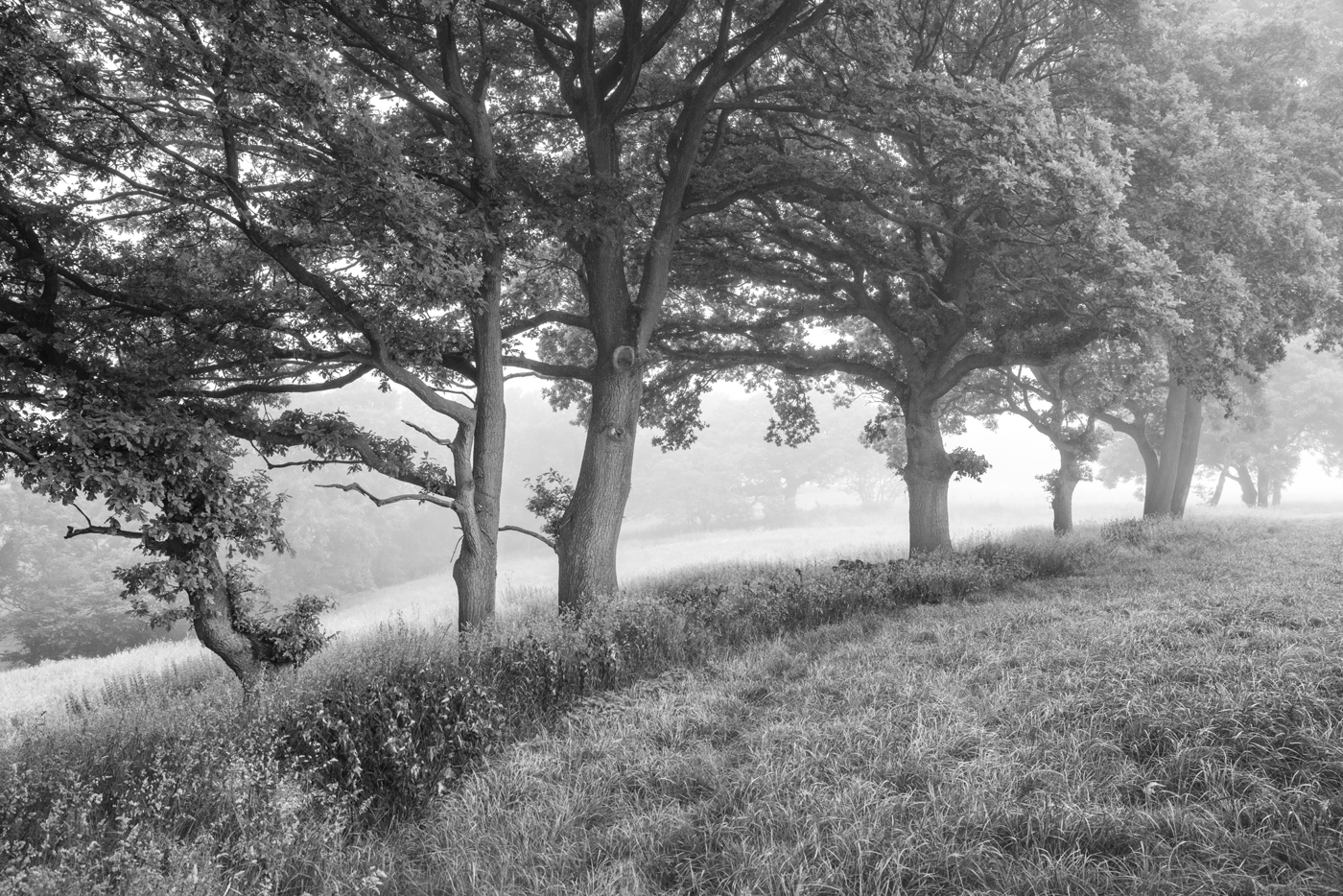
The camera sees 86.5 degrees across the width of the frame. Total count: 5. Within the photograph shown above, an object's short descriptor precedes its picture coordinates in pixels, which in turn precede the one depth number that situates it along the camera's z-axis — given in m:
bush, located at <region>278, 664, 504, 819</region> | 5.04
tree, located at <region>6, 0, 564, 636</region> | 7.08
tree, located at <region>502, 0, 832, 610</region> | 10.49
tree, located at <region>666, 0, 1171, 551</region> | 9.30
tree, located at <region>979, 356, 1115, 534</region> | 20.79
